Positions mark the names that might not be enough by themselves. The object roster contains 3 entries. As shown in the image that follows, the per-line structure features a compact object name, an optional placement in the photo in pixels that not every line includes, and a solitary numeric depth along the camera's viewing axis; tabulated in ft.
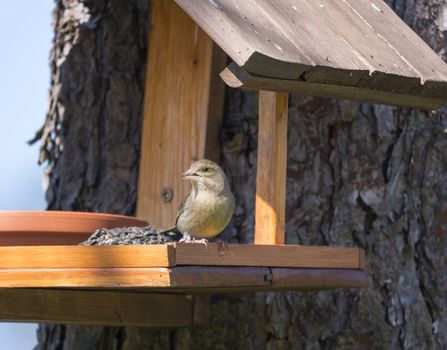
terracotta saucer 31.35
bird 32.12
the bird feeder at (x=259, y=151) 27.04
